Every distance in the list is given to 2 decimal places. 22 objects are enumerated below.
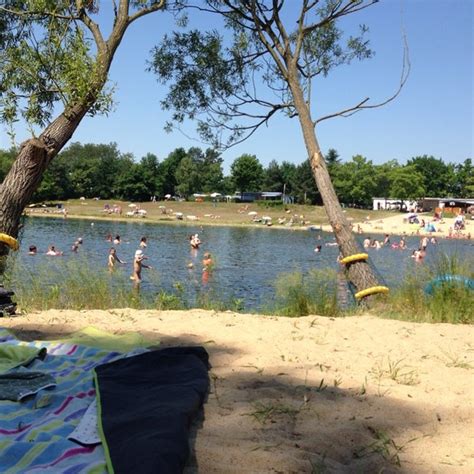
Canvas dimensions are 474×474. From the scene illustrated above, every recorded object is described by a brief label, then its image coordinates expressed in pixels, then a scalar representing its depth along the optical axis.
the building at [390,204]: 83.25
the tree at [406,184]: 78.25
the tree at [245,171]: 81.50
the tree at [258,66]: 8.72
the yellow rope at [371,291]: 7.24
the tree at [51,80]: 6.21
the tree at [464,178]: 90.56
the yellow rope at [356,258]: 7.67
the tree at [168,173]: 86.44
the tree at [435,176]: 92.88
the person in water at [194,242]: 26.81
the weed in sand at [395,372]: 3.41
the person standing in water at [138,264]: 14.51
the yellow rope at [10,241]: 6.03
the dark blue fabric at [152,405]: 2.08
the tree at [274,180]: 91.44
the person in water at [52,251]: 19.87
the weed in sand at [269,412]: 2.74
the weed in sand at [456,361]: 3.79
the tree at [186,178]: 80.69
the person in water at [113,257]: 16.85
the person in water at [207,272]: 13.03
